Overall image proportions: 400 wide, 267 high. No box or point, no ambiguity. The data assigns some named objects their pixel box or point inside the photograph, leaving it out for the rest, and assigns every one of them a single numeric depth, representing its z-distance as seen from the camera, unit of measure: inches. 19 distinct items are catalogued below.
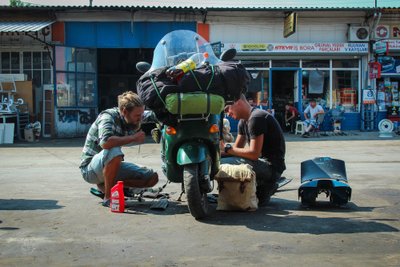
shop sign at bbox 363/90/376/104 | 813.9
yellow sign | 745.0
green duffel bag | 194.9
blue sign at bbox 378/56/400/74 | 820.0
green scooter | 199.8
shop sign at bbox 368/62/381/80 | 796.0
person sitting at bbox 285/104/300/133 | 792.3
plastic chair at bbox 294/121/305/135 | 761.0
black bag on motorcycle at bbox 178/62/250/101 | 199.2
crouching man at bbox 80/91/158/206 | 225.0
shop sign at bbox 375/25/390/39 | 820.0
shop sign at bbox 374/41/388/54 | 779.8
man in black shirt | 230.1
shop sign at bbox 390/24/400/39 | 818.8
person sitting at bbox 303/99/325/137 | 744.7
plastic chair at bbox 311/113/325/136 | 754.2
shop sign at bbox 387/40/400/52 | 804.6
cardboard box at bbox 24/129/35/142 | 701.9
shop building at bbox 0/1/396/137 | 780.0
